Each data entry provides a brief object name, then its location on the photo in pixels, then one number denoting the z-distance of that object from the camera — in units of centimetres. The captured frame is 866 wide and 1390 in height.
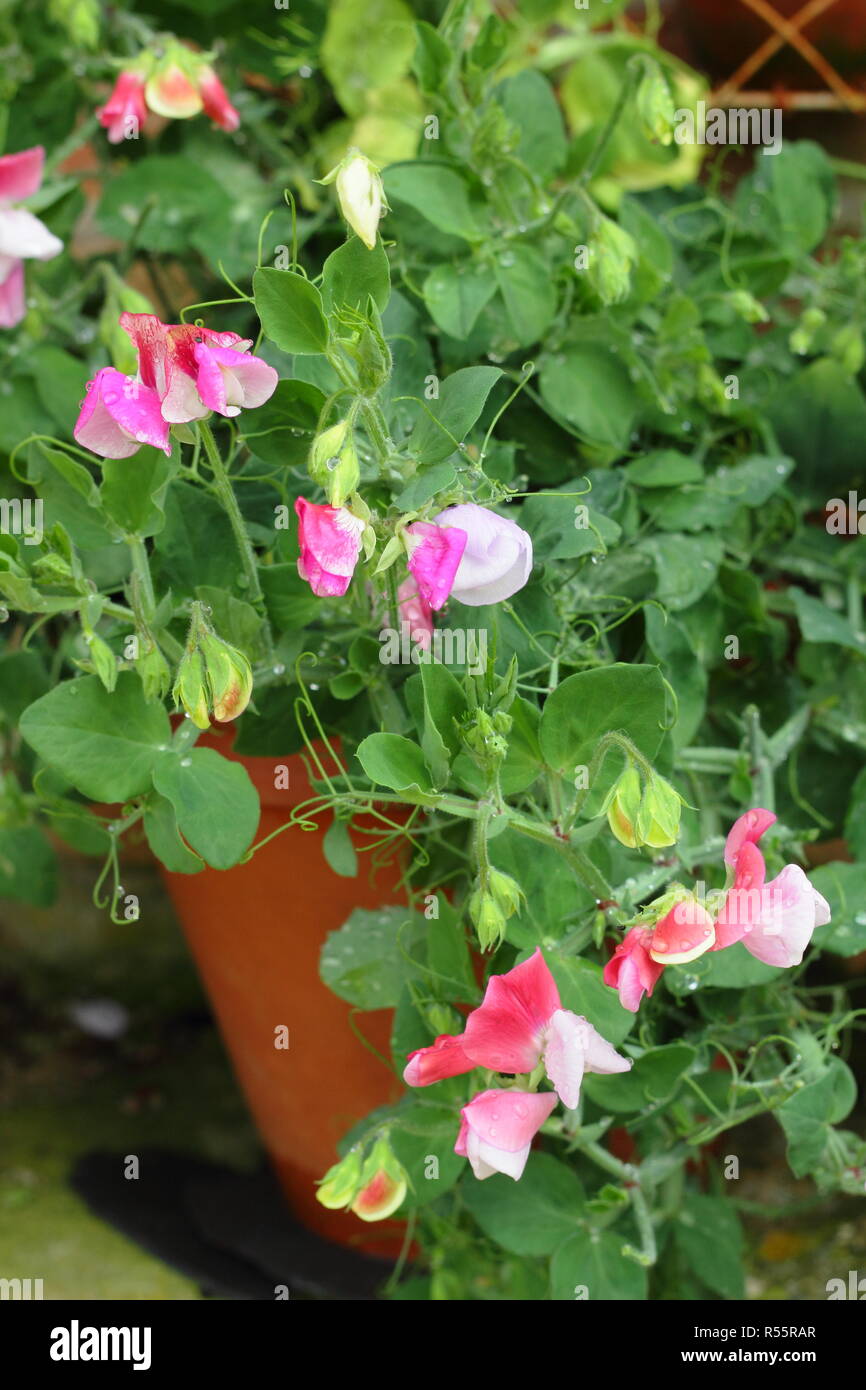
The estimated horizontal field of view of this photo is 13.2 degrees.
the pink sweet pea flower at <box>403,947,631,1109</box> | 77
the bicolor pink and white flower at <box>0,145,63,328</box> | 88
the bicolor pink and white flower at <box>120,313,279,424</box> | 77
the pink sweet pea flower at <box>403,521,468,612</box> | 76
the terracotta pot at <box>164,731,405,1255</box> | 93
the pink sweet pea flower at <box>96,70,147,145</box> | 91
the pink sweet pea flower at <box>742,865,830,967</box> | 77
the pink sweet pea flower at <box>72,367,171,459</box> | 77
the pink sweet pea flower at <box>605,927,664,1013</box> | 77
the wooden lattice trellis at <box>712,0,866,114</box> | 114
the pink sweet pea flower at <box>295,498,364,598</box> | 76
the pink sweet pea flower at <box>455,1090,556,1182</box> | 78
